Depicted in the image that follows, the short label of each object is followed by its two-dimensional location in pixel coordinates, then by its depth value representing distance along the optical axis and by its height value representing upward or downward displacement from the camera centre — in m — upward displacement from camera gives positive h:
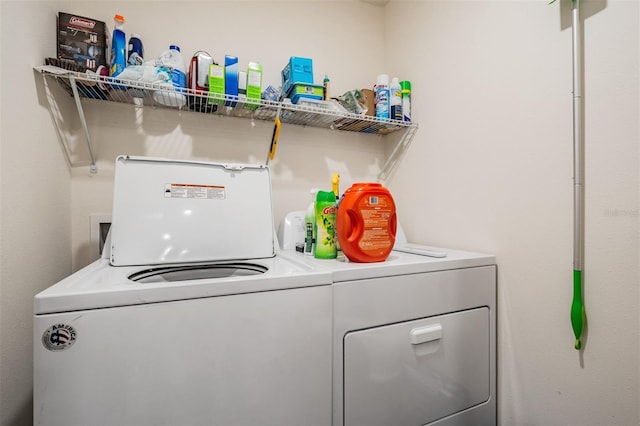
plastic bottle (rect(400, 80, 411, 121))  1.89 +0.69
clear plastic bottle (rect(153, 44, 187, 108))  1.42 +0.64
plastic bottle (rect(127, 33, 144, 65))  1.44 +0.78
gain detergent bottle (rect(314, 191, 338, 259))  1.37 -0.08
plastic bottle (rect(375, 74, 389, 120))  1.86 +0.69
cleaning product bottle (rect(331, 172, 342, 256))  1.51 +0.13
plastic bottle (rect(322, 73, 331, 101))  1.71 +0.69
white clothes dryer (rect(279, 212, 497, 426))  1.10 -0.51
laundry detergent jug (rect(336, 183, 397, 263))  1.24 -0.05
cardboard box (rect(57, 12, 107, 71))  1.34 +0.76
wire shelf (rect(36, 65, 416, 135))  1.31 +0.55
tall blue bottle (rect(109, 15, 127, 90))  1.39 +0.75
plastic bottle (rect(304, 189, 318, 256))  1.50 -0.10
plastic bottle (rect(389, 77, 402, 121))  1.87 +0.67
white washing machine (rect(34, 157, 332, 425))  0.75 -0.35
